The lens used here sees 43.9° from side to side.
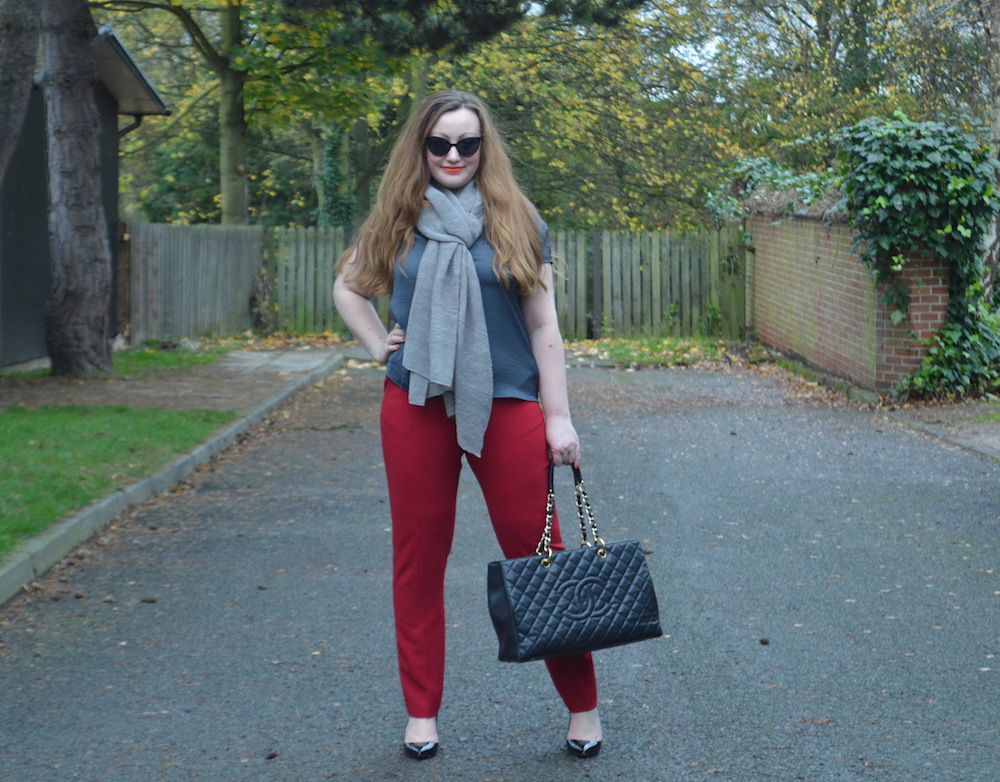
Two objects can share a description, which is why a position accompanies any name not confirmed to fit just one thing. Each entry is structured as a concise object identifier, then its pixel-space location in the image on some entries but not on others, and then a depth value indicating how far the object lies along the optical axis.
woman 3.36
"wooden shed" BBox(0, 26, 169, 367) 14.52
